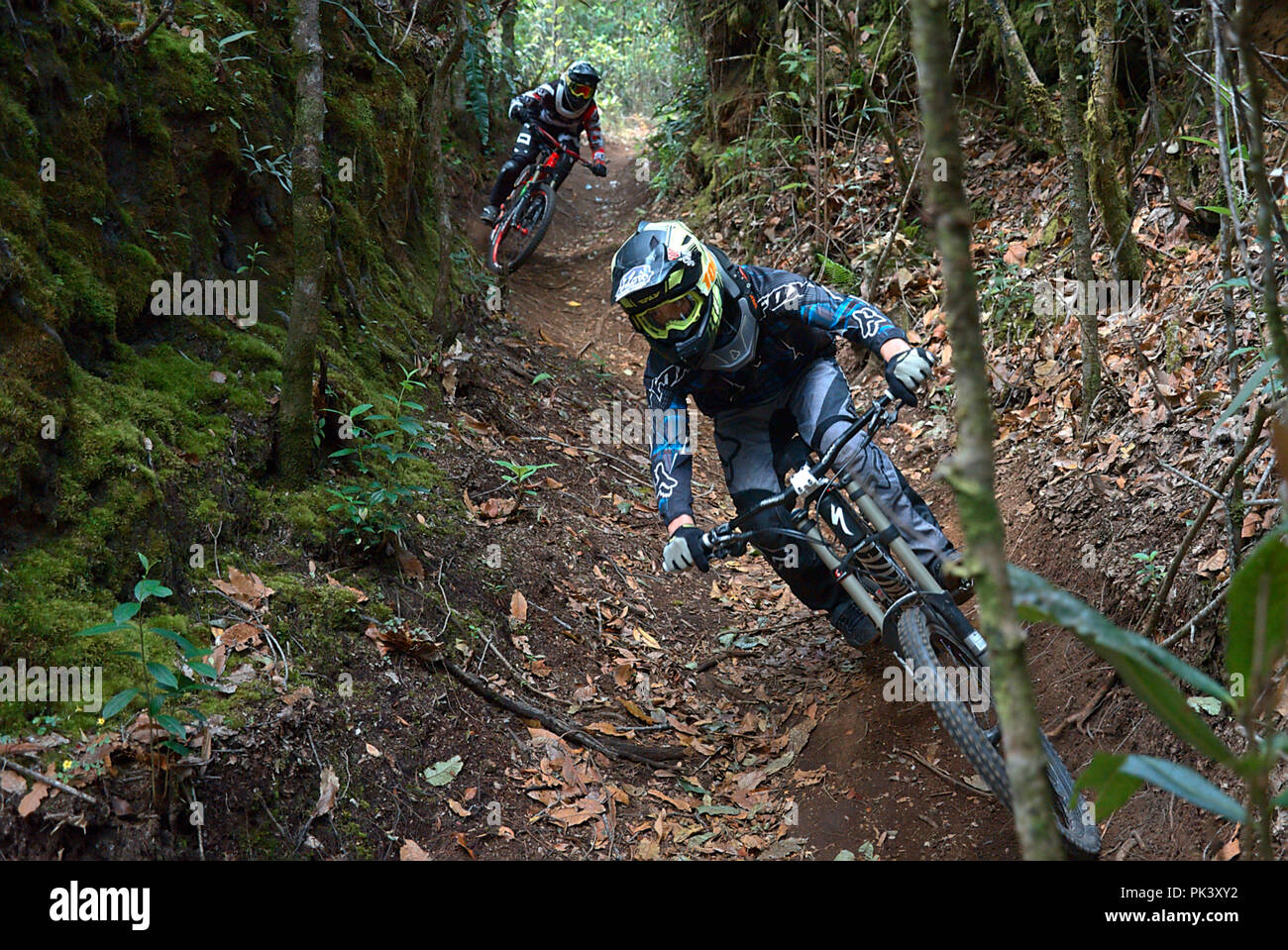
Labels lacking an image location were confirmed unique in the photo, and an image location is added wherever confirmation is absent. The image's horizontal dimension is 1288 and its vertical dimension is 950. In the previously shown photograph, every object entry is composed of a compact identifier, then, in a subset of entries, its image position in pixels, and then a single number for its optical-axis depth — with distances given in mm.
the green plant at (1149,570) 3803
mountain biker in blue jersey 3992
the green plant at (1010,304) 6387
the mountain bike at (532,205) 9992
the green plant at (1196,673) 1084
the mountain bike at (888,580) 3320
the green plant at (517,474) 5453
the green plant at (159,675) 2646
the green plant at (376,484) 4188
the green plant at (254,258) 5016
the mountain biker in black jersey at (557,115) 10164
